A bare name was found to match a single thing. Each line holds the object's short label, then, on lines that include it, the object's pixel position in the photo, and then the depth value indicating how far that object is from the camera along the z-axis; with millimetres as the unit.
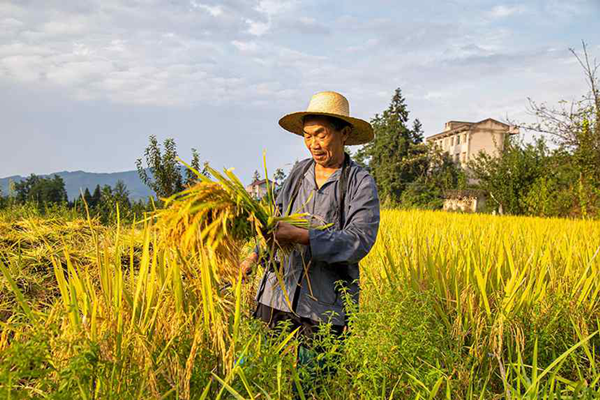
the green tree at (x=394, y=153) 32594
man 1889
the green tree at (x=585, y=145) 9688
